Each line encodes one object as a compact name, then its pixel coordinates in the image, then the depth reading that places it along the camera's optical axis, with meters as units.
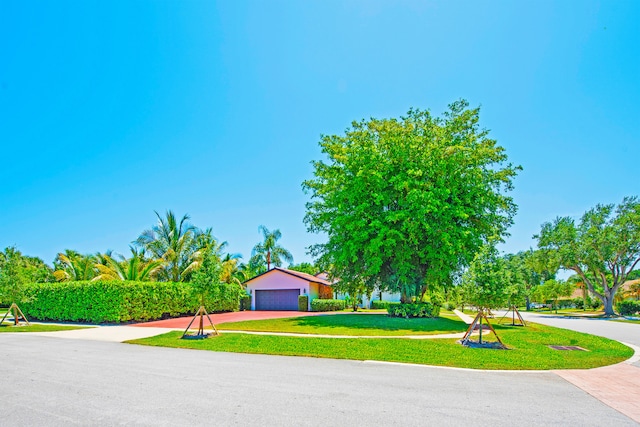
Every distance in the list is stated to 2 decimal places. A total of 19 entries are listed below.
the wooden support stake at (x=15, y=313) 19.62
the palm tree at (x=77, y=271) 28.16
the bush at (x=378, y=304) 36.75
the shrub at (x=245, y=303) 33.38
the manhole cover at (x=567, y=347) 11.80
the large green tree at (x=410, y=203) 20.22
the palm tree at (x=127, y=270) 24.34
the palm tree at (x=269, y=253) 43.50
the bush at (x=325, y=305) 31.14
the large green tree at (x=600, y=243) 35.16
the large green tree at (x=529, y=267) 16.44
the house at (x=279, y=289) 32.50
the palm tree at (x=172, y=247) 28.48
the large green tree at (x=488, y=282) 12.00
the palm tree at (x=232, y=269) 32.66
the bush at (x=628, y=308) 38.53
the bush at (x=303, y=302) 31.17
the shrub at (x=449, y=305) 38.72
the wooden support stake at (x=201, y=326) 14.46
